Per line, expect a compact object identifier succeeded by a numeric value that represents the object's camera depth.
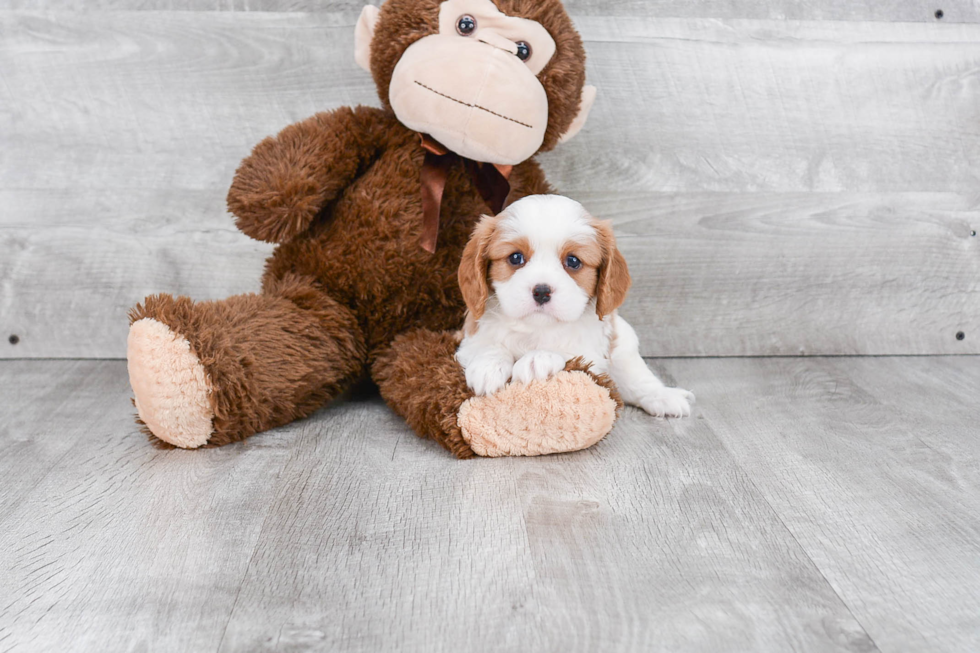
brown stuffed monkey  1.25
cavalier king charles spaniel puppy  1.24
